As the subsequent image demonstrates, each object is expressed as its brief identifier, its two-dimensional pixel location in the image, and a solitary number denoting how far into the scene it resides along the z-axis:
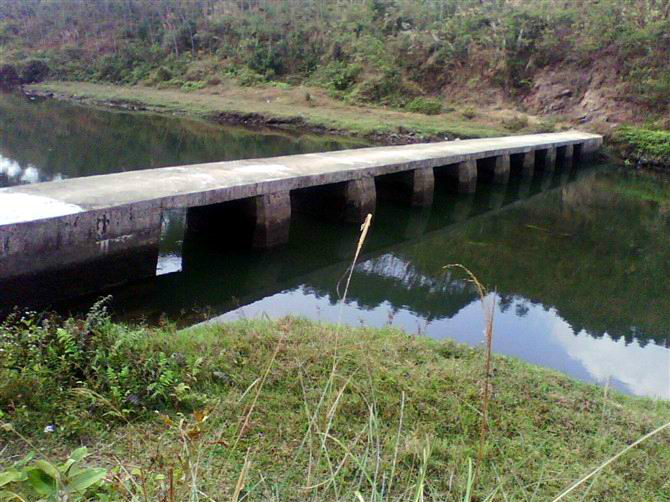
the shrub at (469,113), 24.05
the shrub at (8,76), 36.00
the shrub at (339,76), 28.66
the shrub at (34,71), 36.31
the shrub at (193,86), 31.83
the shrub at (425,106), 25.20
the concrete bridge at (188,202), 5.42
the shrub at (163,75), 34.44
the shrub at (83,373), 3.07
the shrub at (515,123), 22.09
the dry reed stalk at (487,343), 1.17
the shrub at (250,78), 31.28
